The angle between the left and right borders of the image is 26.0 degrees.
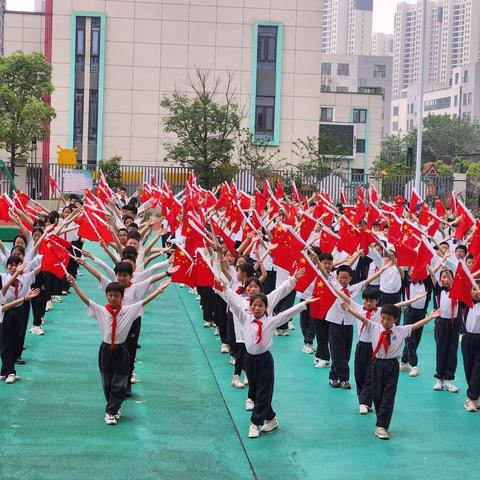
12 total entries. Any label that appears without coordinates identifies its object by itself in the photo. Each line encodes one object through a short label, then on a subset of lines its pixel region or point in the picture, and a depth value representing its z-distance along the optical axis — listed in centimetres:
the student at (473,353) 1048
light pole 2774
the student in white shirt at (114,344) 938
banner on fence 3134
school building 4466
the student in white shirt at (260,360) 923
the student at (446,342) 1127
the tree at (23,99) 3581
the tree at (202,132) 3666
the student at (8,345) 1100
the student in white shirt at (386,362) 933
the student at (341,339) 1130
